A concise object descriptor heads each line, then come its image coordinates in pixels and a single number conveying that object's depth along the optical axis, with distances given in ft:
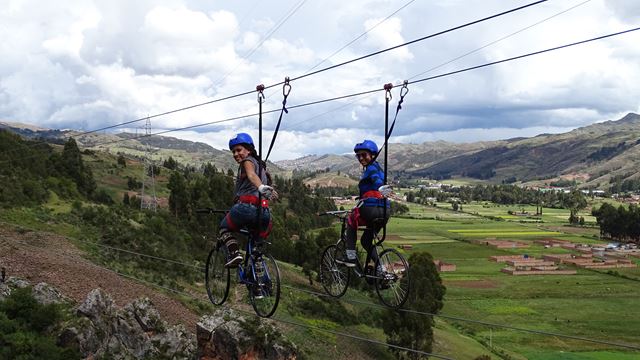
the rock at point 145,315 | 99.86
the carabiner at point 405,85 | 42.63
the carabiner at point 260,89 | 45.78
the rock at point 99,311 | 93.45
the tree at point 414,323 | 159.43
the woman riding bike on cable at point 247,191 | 38.55
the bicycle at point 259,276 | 40.40
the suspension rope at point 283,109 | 41.78
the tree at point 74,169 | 272.92
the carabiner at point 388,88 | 42.34
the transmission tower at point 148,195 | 284.37
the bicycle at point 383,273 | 40.80
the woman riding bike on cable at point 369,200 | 38.93
